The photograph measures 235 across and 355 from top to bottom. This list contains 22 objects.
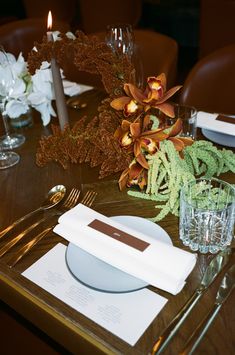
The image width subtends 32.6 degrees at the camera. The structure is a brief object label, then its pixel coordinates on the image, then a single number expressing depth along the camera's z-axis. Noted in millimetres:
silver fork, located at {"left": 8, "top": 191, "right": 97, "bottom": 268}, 745
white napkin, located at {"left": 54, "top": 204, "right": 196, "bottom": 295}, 625
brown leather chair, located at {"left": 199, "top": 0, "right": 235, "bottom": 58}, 2689
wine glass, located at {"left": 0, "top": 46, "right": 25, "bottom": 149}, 1019
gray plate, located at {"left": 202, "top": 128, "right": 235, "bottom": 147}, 1046
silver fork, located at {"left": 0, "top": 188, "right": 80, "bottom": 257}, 775
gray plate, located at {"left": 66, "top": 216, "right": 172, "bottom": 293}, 655
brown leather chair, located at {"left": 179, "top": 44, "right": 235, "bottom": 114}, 1437
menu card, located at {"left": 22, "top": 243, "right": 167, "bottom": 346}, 600
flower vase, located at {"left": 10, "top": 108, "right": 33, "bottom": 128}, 1227
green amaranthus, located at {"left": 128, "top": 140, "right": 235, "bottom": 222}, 813
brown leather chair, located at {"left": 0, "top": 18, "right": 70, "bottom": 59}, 1959
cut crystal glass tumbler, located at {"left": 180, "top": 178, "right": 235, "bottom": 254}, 725
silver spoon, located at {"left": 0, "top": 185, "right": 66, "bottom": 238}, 829
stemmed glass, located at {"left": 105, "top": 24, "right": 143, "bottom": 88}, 1125
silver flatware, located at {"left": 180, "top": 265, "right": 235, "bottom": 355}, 565
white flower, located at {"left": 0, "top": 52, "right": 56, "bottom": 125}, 1149
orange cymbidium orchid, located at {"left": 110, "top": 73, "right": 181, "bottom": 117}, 833
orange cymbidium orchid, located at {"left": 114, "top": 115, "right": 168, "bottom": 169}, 817
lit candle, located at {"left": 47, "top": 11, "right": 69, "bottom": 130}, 986
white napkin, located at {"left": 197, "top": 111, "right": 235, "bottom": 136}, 1031
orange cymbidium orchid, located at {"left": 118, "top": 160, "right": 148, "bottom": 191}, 847
